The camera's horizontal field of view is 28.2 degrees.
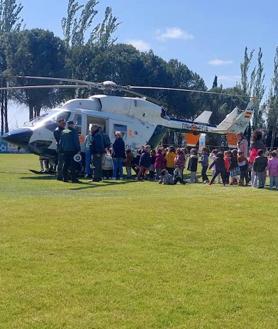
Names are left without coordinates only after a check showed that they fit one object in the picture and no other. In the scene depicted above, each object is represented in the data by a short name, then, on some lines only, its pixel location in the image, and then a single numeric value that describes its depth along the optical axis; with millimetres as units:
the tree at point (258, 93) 65612
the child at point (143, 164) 19797
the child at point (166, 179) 18203
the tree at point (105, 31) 68625
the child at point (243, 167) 18391
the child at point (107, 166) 19766
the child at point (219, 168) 18283
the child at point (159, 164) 19969
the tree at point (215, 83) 83100
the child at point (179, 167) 19016
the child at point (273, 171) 17328
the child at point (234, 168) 18930
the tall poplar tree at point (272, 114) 66875
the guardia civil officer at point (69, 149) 16828
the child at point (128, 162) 20656
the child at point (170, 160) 20266
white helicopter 20109
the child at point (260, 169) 17031
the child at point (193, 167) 19447
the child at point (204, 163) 19977
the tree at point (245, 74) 70750
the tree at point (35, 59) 64312
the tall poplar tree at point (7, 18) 68625
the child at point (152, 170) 20253
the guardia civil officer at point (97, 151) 17531
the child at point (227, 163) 18609
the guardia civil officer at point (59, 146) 17188
